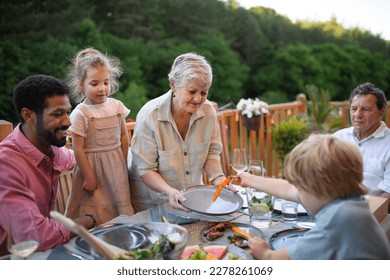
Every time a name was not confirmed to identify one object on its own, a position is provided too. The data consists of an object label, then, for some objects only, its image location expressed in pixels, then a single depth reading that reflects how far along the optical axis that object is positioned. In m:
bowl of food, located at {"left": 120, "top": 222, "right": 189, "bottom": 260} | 1.10
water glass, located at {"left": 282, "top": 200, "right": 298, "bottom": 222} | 1.62
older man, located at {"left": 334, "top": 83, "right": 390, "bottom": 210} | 2.48
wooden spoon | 1.00
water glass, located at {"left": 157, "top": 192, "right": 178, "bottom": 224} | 1.38
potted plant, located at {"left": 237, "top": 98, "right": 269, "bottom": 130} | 4.21
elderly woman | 1.92
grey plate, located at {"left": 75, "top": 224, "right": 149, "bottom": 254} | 1.22
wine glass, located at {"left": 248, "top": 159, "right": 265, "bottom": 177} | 1.73
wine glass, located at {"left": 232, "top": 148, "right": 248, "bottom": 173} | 1.85
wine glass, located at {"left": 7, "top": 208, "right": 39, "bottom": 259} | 1.12
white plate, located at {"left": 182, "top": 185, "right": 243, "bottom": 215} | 1.68
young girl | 2.21
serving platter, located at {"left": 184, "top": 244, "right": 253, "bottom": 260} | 1.28
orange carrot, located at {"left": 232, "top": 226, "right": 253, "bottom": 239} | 1.39
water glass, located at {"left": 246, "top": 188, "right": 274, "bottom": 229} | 1.54
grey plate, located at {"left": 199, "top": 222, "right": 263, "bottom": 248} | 1.41
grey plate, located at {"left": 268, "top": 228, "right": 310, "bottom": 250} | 1.37
